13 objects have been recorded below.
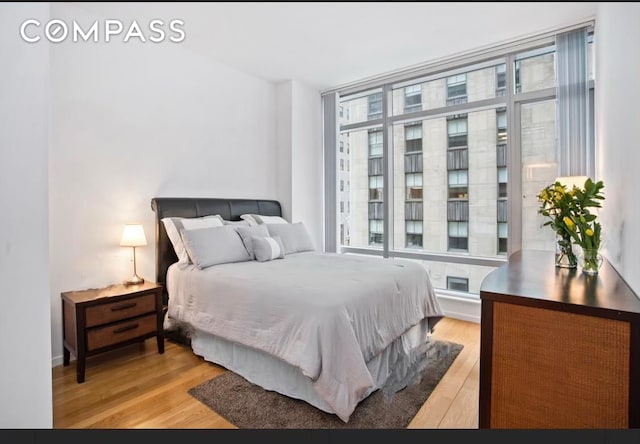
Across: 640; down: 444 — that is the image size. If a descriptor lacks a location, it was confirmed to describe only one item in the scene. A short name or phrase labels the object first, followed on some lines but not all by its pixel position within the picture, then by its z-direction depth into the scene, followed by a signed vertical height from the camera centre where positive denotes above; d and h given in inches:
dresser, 39.9 -18.3
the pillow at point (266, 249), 117.5 -11.3
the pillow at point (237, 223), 132.2 -2.2
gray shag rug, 70.4 -42.8
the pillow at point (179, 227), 114.3 -3.2
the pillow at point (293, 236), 134.2 -8.0
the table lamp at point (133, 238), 106.0 -6.3
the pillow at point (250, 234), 120.8 -6.1
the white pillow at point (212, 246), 108.2 -9.6
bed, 70.4 -25.7
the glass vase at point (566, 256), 70.2 -8.7
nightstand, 88.7 -28.3
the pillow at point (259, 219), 141.8 -0.9
